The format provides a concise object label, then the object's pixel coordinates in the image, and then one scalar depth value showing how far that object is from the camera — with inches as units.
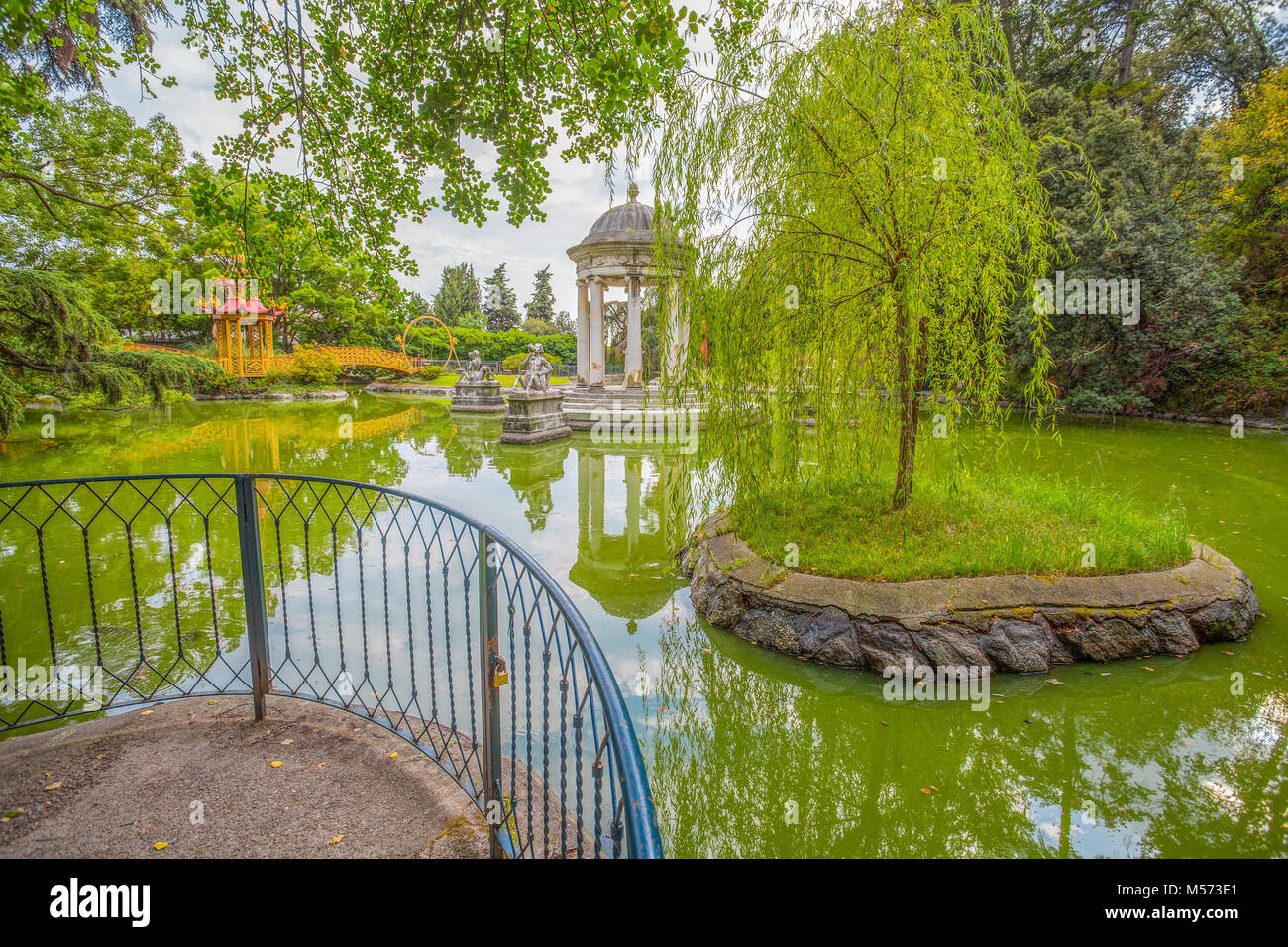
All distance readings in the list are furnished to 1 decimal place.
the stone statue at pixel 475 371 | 868.0
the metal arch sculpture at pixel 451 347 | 1363.2
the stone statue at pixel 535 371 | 600.7
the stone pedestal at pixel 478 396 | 834.8
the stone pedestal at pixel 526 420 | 571.2
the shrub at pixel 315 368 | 1093.1
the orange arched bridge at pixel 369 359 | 1083.9
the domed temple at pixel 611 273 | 714.2
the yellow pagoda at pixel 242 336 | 970.1
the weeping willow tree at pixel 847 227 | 176.9
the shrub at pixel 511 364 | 1421.0
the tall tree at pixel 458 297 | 1987.0
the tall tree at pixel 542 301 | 2033.2
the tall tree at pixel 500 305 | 2050.9
